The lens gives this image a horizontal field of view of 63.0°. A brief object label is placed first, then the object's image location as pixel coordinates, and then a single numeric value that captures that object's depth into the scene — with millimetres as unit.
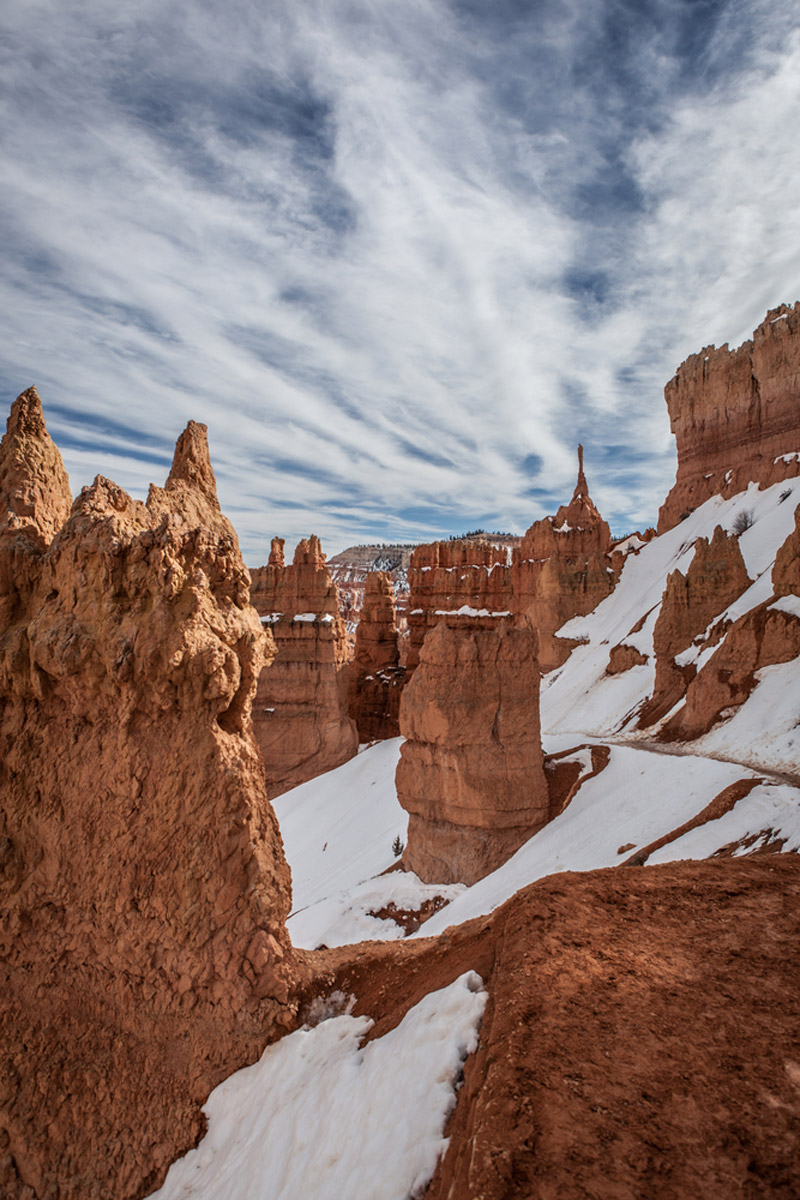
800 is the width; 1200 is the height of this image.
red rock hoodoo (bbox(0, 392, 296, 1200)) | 5891
